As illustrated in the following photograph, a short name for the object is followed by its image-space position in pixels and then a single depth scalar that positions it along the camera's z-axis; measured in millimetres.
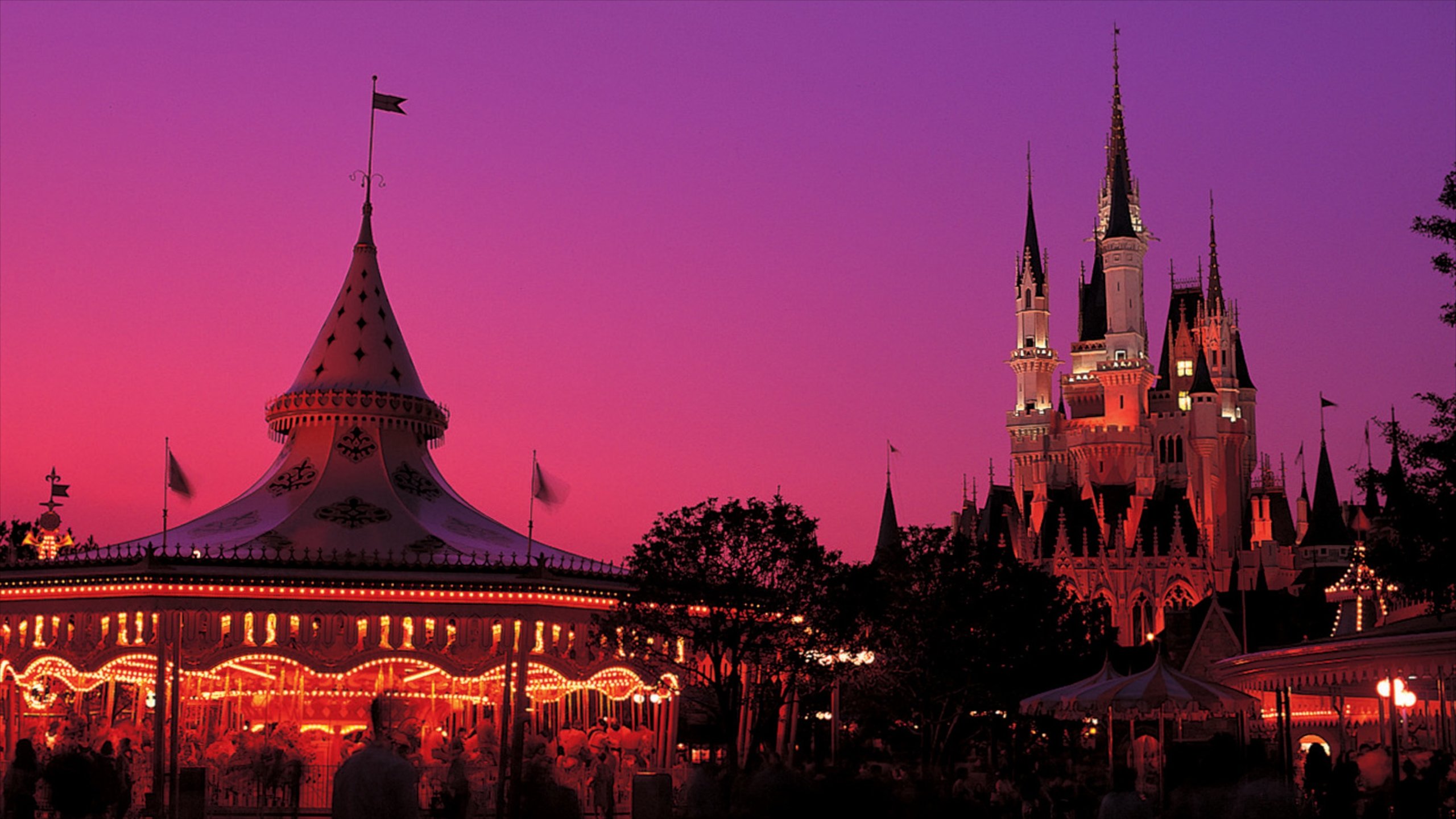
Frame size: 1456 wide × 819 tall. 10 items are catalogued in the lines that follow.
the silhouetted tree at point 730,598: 35188
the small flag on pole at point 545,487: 36062
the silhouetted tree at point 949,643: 51656
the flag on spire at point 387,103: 44375
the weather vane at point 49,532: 42188
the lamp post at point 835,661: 37281
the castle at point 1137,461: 108938
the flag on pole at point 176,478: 35406
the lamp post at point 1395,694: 22792
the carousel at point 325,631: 33156
